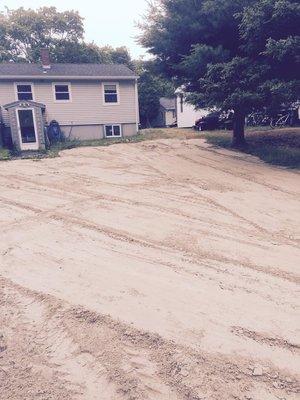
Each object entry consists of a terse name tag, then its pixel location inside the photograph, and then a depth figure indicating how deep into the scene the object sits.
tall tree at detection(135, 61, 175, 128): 36.03
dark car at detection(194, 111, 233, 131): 26.63
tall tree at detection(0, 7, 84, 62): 41.62
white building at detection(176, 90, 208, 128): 32.47
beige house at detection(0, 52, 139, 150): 19.62
